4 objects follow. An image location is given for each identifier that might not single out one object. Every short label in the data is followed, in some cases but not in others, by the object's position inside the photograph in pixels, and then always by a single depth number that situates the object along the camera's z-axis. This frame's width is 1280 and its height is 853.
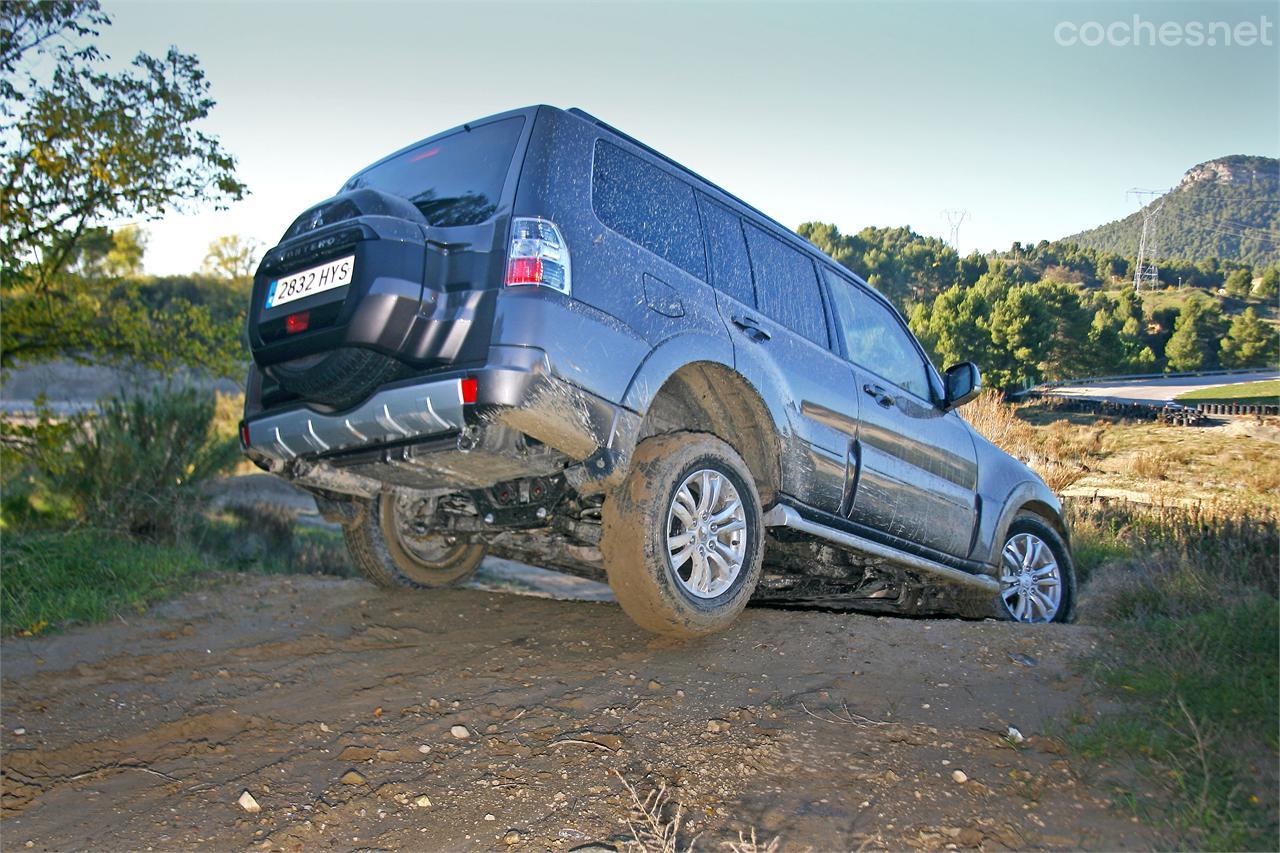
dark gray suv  3.06
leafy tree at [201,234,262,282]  43.31
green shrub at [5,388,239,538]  7.50
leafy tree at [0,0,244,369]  7.73
